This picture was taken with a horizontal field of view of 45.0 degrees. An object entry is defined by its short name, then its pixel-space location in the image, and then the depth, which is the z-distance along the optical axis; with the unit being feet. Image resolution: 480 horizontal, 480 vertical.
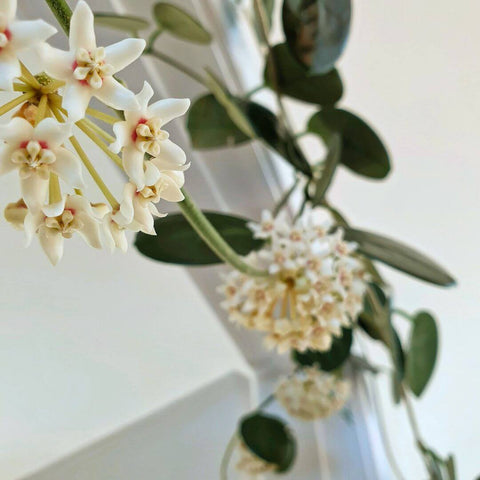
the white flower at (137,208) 0.68
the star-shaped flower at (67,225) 0.69
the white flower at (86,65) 0.61
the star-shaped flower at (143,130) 0.65
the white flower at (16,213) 0.71
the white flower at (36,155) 0.60
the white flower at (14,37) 0.56
